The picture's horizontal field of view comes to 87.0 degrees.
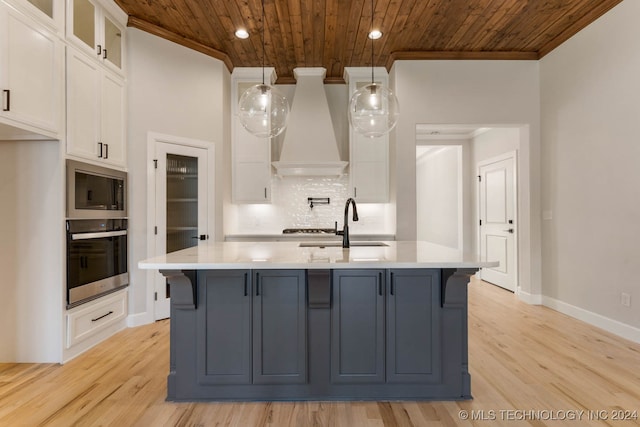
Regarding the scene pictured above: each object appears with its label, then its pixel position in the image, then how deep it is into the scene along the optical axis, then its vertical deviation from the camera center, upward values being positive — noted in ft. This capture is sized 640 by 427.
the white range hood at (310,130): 15.40 +4.00
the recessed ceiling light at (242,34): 12.28 +6.79
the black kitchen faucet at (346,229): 8.50 -0.34
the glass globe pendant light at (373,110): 8.69 +2.77
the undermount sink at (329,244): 8.94 -0.80
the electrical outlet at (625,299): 10.26 -2.60
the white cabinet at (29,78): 7.23 +3.26
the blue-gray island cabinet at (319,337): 6.80 -2.45
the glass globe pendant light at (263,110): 8.63 +2.76
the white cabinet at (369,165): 15.46 +2.34
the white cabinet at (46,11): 7.61 +4.94
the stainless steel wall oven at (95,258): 9.02 -1.20
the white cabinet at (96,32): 9.21 +5.52
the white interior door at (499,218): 16.40 -0.15
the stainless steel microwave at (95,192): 9.02 +0.75
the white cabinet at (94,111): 9.10 +3.13
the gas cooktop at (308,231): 15.72 -0.70
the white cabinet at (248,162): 15.49 +2.51
